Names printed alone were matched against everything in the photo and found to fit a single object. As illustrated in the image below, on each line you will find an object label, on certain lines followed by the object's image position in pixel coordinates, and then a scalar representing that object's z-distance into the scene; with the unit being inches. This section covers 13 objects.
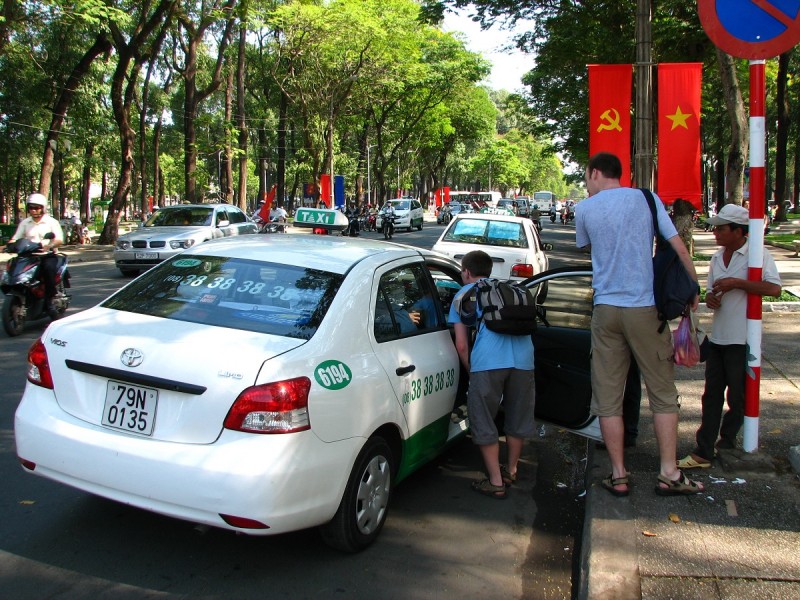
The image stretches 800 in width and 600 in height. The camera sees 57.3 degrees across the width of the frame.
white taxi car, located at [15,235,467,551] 125.3
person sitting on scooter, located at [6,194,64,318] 353.4
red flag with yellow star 389.1
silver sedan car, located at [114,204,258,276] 608.4
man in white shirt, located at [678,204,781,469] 175.8
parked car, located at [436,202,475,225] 1916.8
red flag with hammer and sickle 402.6
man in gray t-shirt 160.6
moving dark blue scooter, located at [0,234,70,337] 348.2
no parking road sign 168.1
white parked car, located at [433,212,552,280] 470.3
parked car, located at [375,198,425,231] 1567.4
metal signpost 169.0
